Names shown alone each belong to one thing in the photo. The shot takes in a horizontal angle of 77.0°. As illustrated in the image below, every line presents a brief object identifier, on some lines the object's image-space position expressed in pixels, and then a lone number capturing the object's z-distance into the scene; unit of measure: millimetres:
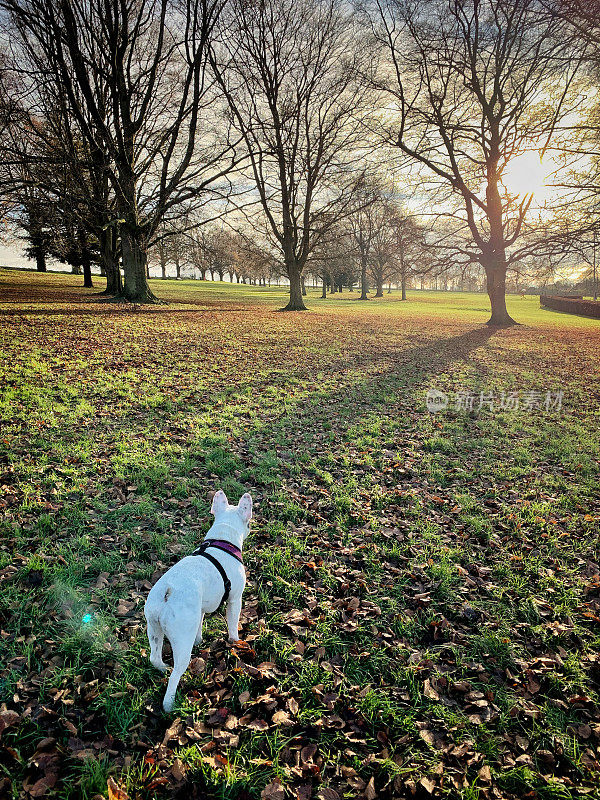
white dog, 2233
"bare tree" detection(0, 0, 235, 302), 14867
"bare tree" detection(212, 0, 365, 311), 21516
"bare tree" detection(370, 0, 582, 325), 18594
